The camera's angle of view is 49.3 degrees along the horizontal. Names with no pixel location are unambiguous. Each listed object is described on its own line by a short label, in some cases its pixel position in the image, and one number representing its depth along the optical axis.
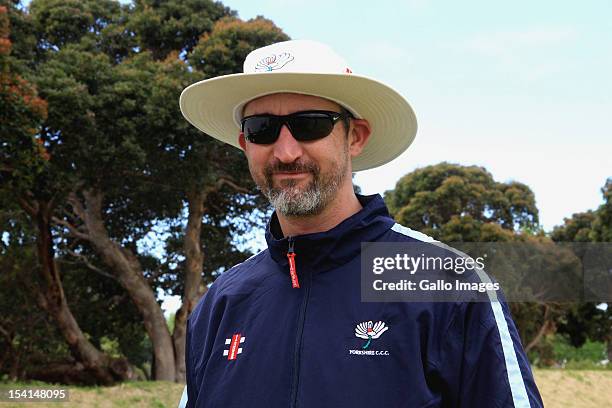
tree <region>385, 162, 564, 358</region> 24.52
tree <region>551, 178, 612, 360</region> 24.66
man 1.82
